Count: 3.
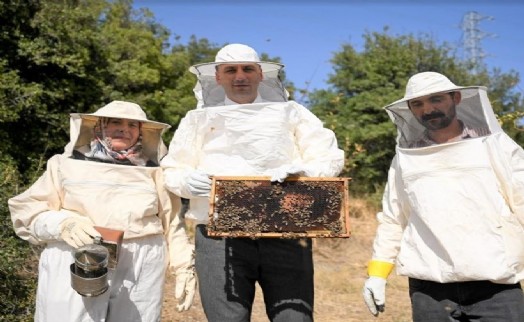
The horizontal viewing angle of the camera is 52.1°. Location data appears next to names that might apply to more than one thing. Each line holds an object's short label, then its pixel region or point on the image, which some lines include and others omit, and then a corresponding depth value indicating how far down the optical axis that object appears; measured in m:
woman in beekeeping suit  2.97
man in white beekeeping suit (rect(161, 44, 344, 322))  2.89
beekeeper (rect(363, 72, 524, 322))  2.62
